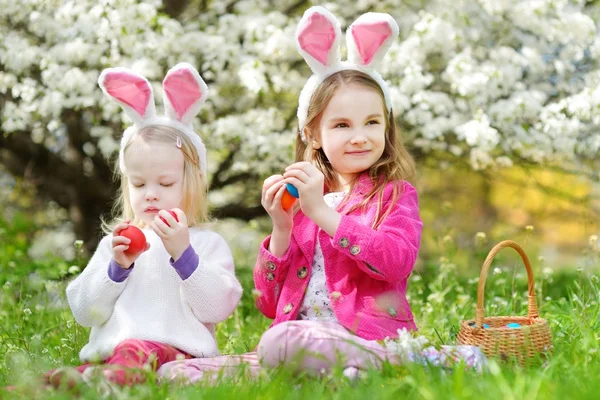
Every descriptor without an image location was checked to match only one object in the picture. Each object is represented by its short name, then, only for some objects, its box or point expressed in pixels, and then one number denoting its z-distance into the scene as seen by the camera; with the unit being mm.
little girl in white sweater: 2928
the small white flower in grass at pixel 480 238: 4135
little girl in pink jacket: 2845
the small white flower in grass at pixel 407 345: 2520
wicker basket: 2771
